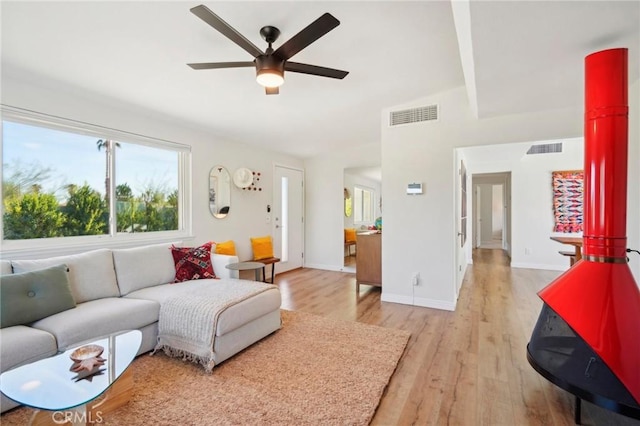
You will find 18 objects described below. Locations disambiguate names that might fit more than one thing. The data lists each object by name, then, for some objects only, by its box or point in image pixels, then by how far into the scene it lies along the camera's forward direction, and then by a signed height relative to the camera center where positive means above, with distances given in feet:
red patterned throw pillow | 10.57 -1.90
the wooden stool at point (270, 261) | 15.23 -2.69
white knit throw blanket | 7.38 -2.85
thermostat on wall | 12.26 +0.88
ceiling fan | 5.55 +3.49
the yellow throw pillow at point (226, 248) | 13.74 -1.75
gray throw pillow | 6.64 -1.97
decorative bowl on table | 5.30 -2.59
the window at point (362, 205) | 25.96 +0.45
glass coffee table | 4.29 -2.67
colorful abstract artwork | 18.66 +0.51
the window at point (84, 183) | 8.62 +1.01
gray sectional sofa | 6.30 -2.51
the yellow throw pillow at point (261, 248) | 16.11 -2.03
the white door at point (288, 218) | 18.39 -0.46
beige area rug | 5.74 -3.96
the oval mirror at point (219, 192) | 14.21 +0.94
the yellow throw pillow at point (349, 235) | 22.65 -1.93
